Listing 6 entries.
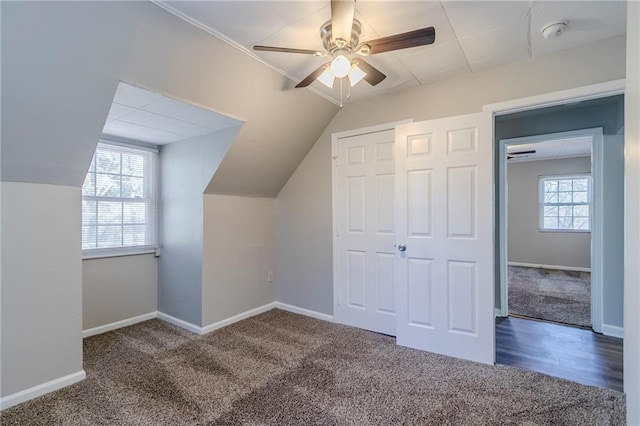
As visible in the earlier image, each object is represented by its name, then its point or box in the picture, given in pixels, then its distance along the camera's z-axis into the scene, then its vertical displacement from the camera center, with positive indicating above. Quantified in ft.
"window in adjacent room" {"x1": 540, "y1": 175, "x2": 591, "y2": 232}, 22.40 +0.69
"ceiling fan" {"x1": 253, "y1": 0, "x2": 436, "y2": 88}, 5.23 +3.16
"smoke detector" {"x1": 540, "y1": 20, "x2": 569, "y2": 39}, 6.59 +4.03
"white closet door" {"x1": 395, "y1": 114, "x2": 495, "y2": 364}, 8.55 -0.74
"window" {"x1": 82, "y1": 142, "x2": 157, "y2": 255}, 10.89 +0.43
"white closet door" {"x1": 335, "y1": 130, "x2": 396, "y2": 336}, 10.69 -0.68
